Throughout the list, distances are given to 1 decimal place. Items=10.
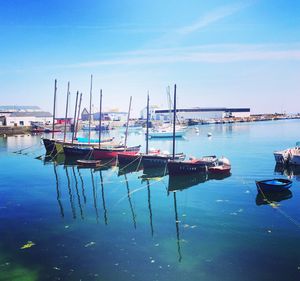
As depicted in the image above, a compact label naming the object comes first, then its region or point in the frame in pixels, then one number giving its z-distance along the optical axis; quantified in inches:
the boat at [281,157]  1889.8
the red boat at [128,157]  1962.1
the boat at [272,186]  1256.2
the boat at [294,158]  1868.8
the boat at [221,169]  1671.3
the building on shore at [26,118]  5536.4
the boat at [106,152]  2269.8
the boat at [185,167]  1621.6
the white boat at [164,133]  4274.1
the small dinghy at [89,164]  2001.7
